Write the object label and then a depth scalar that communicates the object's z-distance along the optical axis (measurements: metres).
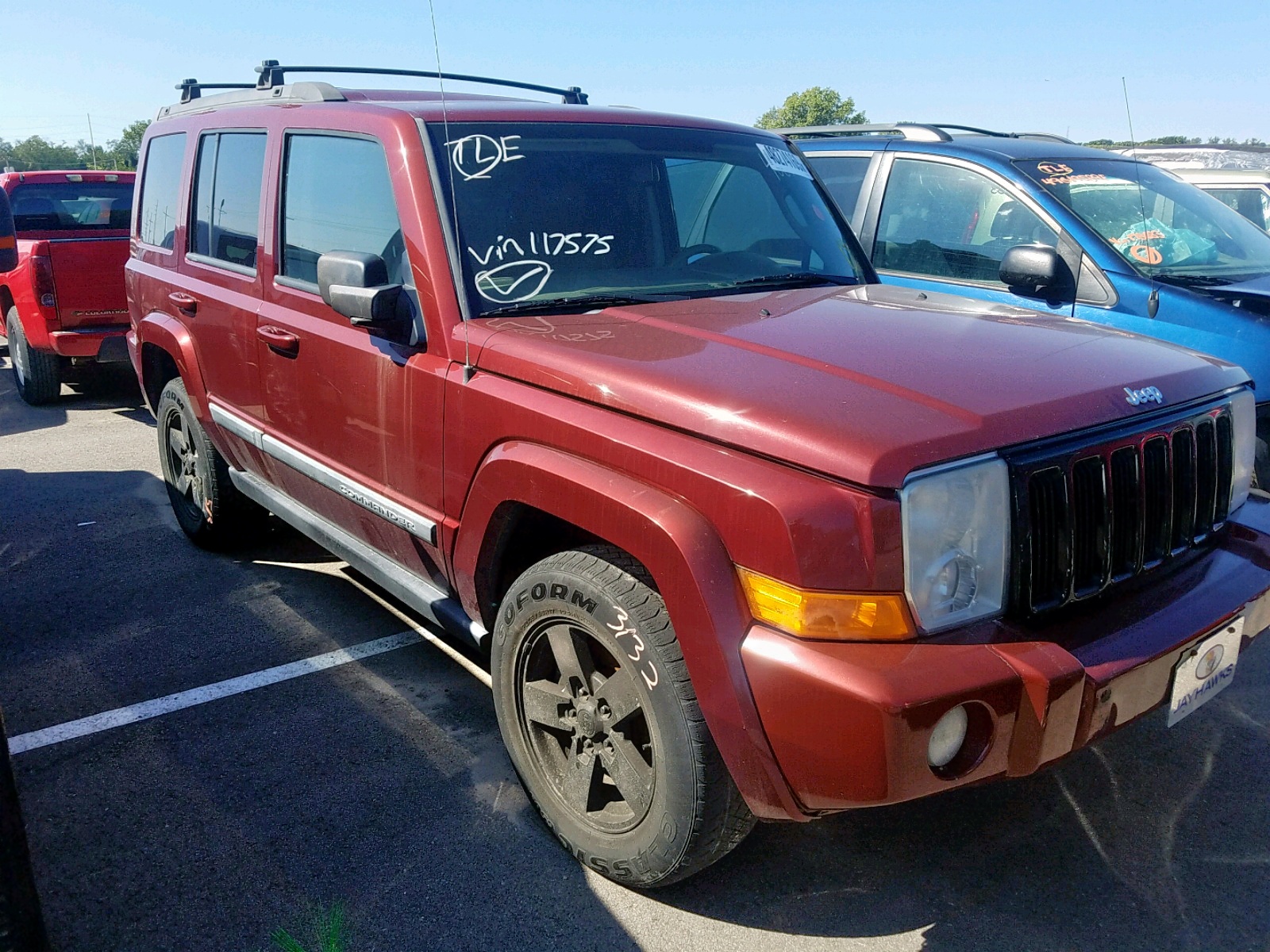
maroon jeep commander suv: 2.03
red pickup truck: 8.00
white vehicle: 8.73
